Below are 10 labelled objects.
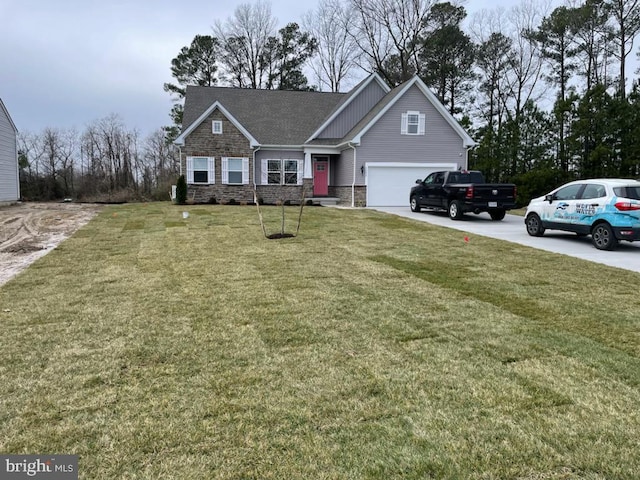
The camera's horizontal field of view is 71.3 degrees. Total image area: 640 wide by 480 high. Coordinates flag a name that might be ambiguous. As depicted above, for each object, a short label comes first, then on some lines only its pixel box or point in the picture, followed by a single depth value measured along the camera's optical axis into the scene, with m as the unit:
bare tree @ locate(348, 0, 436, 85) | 32.62
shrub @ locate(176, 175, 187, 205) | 21.22
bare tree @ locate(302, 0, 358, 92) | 35.53
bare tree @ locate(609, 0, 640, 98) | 26.41
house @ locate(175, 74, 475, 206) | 21.80
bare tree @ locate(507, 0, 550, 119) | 33.31
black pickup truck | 15.13
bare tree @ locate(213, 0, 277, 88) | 36.03
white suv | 9.79
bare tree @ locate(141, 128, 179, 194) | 32.16
